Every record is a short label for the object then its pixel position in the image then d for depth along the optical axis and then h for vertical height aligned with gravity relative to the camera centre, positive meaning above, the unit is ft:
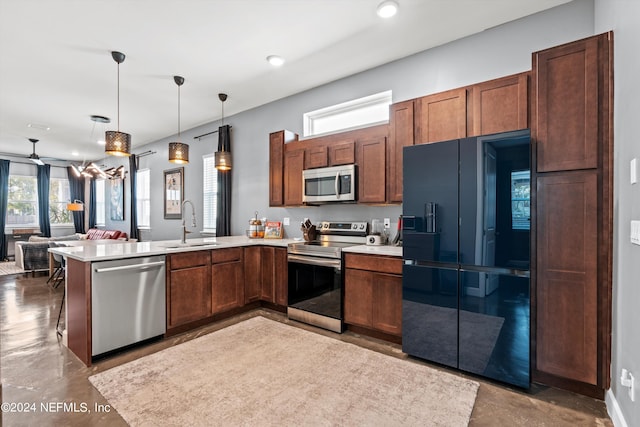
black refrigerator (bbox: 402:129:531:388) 7.02 -1.13
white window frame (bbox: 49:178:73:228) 30.50 +0.81
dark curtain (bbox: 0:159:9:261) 26.66 +0.98
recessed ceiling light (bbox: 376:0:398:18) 8.23 +5.66
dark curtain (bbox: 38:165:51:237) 29.01 +1.06
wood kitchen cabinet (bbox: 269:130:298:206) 13.62 +2.15
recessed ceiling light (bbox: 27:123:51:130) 18.95 +5.47
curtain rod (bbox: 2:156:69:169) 27.95 +4.62
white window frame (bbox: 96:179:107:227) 30.81 +0.79
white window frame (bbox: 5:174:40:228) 27.71 +0.28
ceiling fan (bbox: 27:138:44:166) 22.55 +5.27
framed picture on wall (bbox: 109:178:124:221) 27.14 +1.07
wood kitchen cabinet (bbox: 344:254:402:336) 9.23 -2.64
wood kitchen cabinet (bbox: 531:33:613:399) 6.47 -0.12
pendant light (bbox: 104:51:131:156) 9.99 +2.27
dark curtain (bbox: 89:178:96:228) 31.53 +0.82
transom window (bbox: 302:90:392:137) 12.12 +4.18
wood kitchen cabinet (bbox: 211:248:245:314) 11.32 -2.69
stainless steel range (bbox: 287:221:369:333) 10.44 -2.47
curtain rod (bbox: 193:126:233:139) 18.56 +4.82
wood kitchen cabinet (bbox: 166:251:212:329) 10.04 -2.68
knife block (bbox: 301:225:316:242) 12.88 -0.98
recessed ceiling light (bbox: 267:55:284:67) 11.12 +5.67
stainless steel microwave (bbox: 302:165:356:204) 11.30 +1.02
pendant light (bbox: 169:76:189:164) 11.71 +2.28
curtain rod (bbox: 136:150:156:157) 23.67 +4.60
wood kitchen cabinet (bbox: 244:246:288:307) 12.21 -2.68
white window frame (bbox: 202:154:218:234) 18.62 +1.06
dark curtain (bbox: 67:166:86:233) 31.32 +1.76
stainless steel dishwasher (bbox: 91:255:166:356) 8.32 -2.71
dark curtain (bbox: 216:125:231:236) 17.22 +1.06
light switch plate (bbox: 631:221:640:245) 4.83 -0.37
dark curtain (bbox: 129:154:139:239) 24.38 +1.12
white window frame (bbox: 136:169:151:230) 23.90 +1.03
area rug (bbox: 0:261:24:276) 20.72 -4.24
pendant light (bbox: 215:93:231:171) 13.07 +2.20
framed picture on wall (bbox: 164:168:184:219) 20.84 +1.29
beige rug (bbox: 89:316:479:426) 6.07 -4.19
